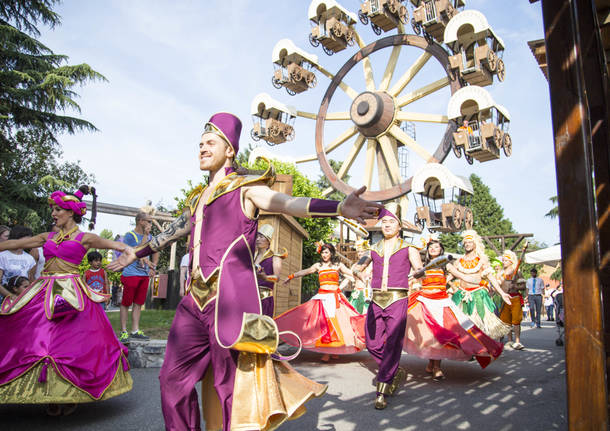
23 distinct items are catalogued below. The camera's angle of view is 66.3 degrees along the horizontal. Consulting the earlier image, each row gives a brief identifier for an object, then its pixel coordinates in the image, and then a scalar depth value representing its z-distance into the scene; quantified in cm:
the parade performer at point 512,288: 915
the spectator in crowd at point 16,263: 558
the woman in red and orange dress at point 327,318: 693
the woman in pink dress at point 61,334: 338
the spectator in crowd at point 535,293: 1377
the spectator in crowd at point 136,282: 623
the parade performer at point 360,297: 1073
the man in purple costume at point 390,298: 485
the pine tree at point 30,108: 1617
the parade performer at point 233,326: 230
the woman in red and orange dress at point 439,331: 591
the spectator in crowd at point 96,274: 649
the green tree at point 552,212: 3214
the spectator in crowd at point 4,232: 606
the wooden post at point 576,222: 209
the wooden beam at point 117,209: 2320
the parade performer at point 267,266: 679
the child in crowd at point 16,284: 552
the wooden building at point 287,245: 987
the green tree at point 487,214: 5312
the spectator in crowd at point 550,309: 2232
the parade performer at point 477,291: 794
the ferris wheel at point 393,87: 1458
